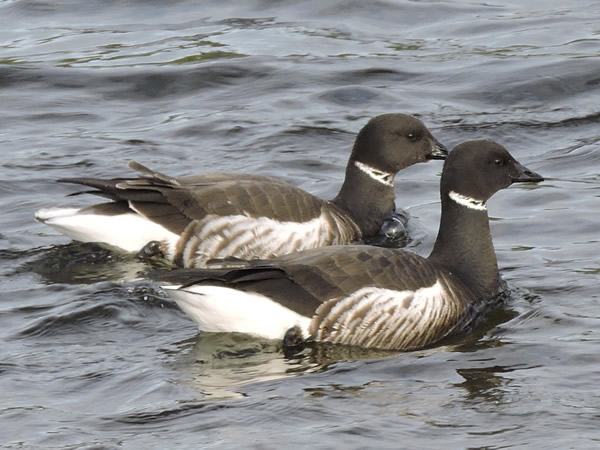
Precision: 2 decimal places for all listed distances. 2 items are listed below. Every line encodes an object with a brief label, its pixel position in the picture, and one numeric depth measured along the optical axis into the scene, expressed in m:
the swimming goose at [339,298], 17.70
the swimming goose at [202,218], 21.83
